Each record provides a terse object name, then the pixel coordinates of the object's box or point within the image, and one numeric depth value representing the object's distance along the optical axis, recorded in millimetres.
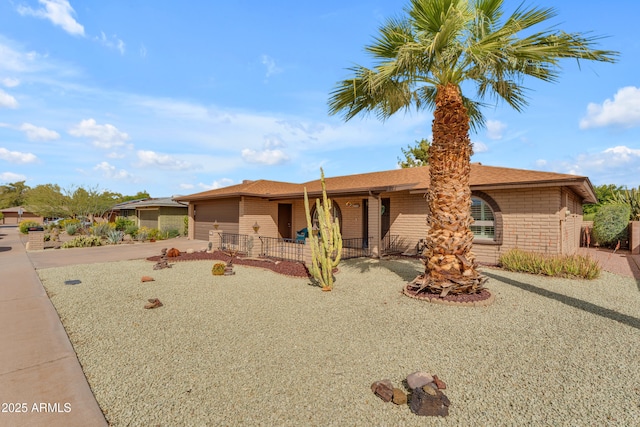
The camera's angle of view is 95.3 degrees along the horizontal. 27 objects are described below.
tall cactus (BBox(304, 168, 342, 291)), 8000
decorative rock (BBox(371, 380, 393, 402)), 3195
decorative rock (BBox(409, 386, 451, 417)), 2969
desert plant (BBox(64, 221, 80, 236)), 24406
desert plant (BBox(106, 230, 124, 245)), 19141
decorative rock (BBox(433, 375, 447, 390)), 3388
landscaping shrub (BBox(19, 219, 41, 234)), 29291
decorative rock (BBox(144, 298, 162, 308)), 6403
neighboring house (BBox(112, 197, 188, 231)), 23906
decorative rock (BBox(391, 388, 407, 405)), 3133
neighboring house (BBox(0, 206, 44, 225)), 58769
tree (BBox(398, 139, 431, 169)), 31984
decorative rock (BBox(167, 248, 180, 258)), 13367
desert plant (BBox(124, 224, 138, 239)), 21359
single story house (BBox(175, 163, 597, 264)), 10492
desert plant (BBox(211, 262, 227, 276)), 9943
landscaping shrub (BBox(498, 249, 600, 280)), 8945
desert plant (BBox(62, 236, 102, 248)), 17567
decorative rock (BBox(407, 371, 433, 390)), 3324
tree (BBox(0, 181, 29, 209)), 63125
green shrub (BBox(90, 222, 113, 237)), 20812
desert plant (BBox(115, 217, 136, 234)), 26589
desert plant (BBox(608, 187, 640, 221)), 17297
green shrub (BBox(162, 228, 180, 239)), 22922
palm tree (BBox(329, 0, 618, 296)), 6043
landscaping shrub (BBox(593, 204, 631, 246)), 16234
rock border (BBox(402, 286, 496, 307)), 6461
